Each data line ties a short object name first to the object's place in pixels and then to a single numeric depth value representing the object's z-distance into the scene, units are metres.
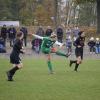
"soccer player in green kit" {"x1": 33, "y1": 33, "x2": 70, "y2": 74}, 21.19
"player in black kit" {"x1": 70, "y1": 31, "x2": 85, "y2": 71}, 22.31
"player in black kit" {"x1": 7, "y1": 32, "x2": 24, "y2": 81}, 17.89
